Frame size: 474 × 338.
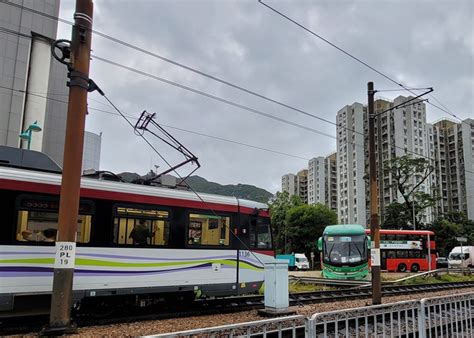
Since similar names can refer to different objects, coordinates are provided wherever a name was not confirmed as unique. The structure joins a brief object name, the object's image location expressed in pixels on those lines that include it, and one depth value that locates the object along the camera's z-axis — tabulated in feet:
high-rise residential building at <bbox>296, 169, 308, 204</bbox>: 445.91
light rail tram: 27.76
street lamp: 51.24
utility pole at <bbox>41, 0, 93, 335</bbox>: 24.16
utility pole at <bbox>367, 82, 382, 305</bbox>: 42.09
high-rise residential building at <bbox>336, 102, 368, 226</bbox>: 312.29
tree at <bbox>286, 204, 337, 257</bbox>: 196.74
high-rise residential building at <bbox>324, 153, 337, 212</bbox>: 387.55
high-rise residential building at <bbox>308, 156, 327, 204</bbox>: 392.27
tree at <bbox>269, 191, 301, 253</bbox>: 207.00
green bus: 77.15
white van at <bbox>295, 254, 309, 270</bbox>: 151.23
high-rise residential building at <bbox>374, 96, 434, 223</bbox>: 301.02
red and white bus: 114.11
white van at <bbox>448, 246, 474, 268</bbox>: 156.04
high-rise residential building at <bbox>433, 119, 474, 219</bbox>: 321.52
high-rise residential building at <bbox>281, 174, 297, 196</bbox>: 453.49
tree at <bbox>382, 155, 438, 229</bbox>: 171.73
